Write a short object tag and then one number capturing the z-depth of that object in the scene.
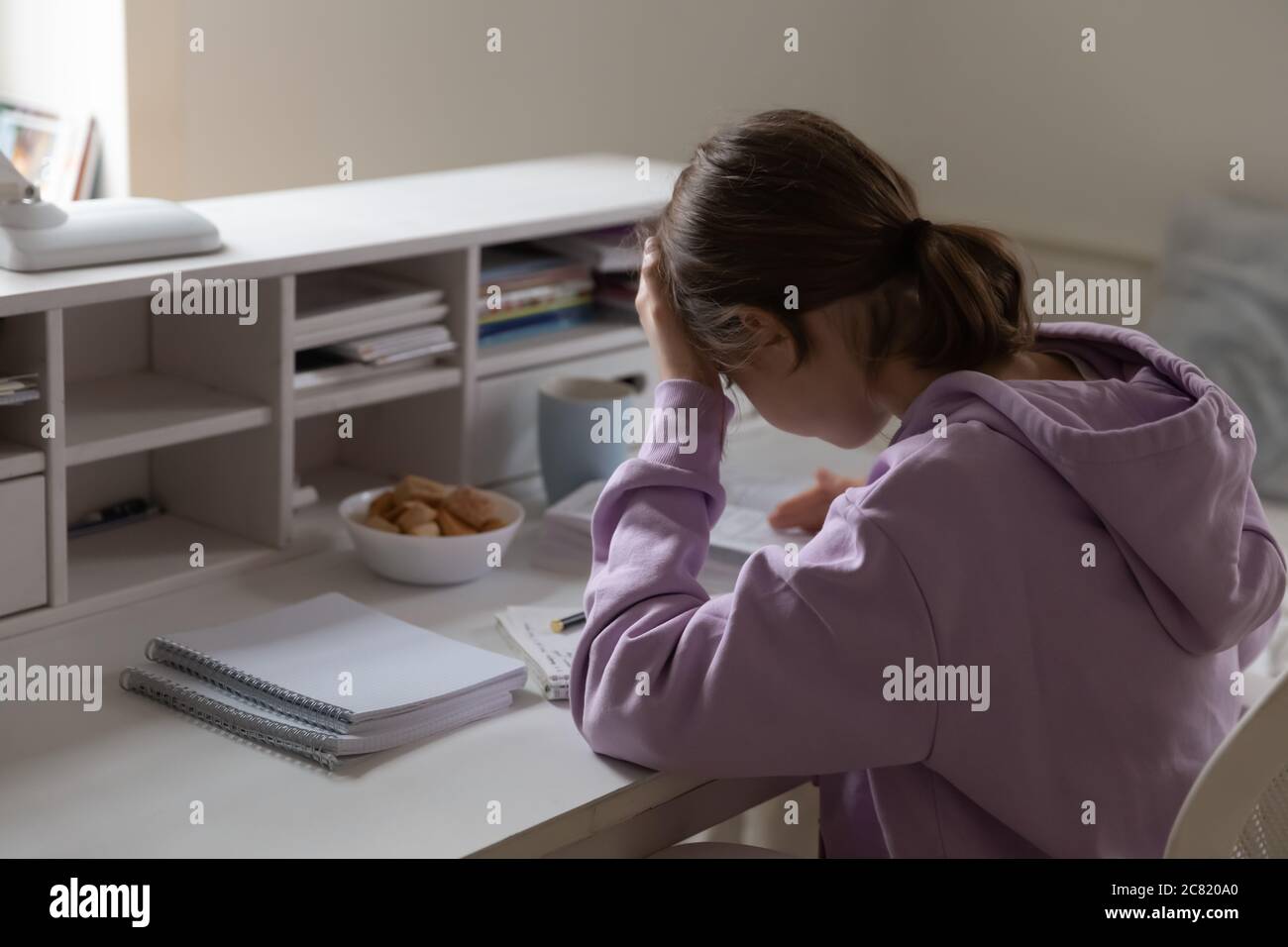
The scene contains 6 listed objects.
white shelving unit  1.35
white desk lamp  1.35
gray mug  1.72
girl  1.00
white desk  1.02
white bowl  1.47
